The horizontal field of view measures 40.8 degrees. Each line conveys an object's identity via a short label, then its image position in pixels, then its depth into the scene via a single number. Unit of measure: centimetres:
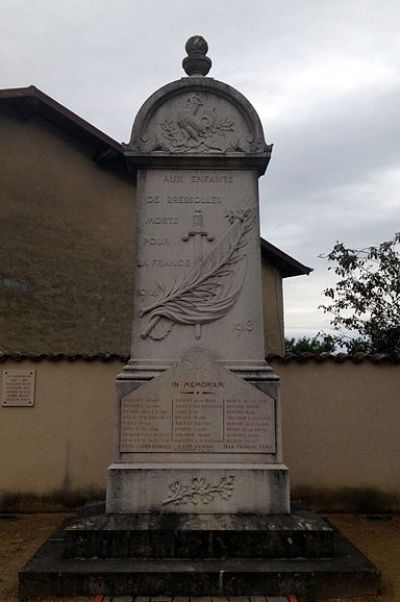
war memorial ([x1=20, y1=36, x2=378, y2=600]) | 388
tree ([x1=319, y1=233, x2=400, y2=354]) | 1202
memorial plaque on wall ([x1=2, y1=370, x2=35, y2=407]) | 743
